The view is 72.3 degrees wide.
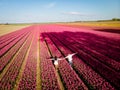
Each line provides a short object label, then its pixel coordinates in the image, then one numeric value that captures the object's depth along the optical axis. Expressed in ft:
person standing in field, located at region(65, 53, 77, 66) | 16.94
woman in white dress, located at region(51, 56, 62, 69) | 16.19
